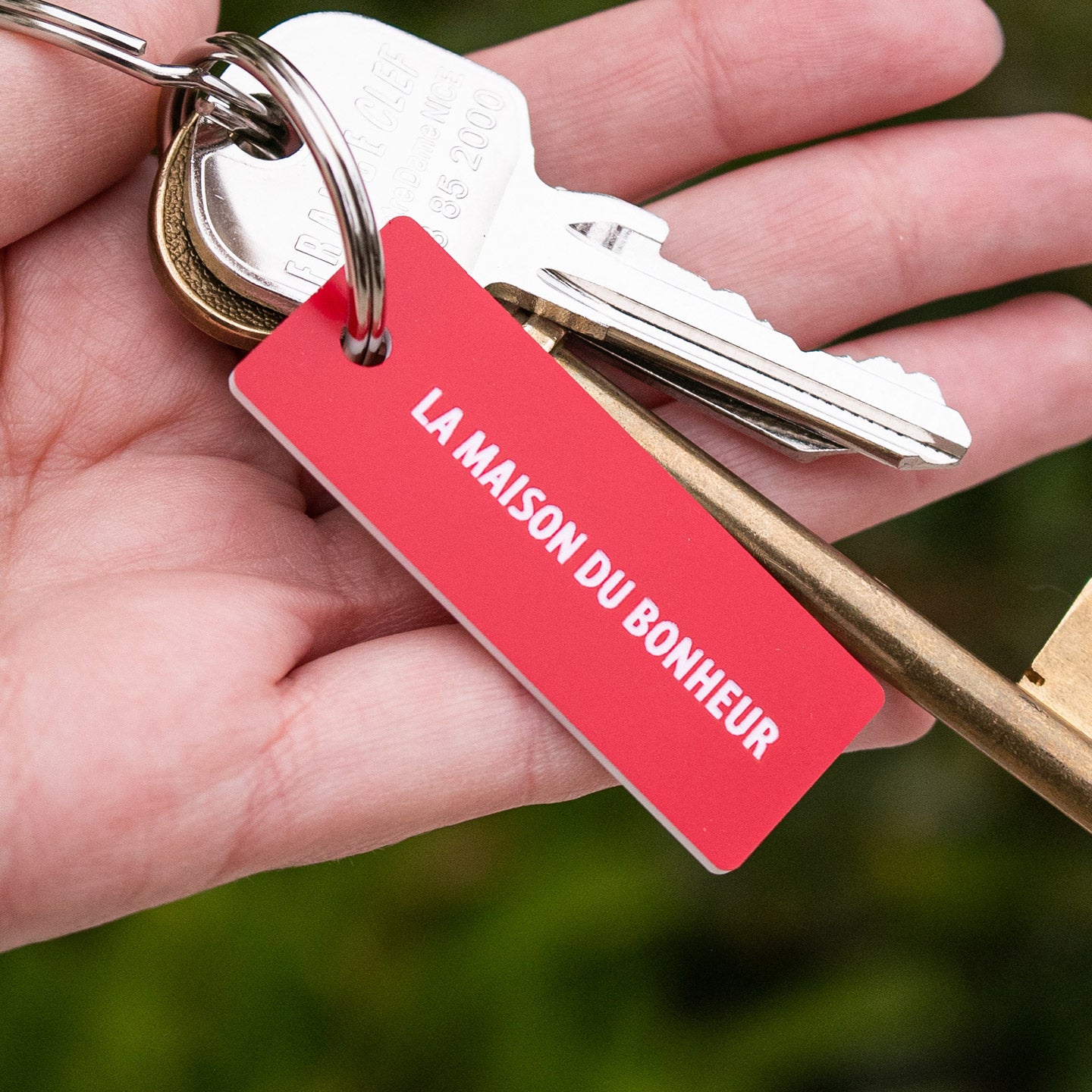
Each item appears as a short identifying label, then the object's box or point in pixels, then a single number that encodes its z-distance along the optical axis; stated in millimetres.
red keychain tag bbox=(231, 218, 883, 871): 283
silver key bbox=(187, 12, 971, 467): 293
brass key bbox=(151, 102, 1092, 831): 291
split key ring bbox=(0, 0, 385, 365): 276
